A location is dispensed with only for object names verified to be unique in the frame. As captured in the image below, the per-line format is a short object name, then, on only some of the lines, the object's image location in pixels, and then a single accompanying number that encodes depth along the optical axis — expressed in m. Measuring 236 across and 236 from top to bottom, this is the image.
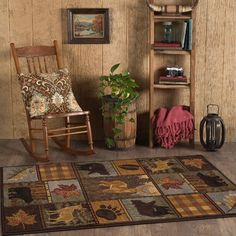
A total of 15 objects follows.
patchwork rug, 3.21
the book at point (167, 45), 4.66
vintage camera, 4.77
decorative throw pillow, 4.45
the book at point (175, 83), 4.73
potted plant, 4.64
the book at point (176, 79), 4.73
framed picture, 4.82
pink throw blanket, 4.74
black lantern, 4.69
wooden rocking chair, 4.46
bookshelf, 4.66
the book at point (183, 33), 4.65
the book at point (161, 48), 4.67
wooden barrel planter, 4.69
